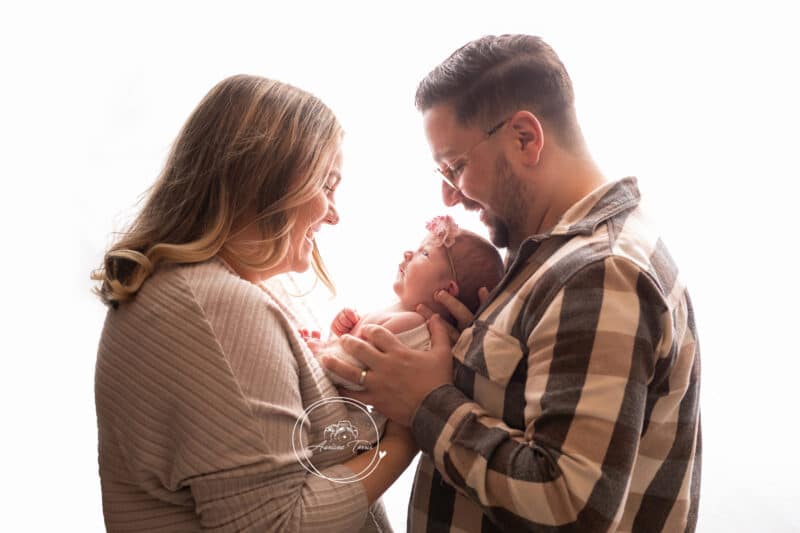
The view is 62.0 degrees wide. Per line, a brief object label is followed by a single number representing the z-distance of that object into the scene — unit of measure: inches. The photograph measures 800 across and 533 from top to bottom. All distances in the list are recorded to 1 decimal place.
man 43.0
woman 48.4
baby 67.7
